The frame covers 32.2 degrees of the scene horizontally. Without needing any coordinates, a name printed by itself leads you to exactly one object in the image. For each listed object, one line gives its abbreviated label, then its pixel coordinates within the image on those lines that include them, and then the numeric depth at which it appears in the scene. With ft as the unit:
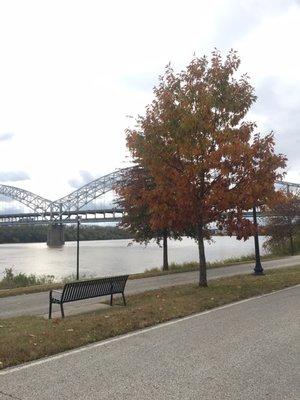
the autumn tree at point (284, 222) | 122.52
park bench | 34.67
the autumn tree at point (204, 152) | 44.50
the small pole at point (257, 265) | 65.00
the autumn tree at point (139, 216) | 85.66
